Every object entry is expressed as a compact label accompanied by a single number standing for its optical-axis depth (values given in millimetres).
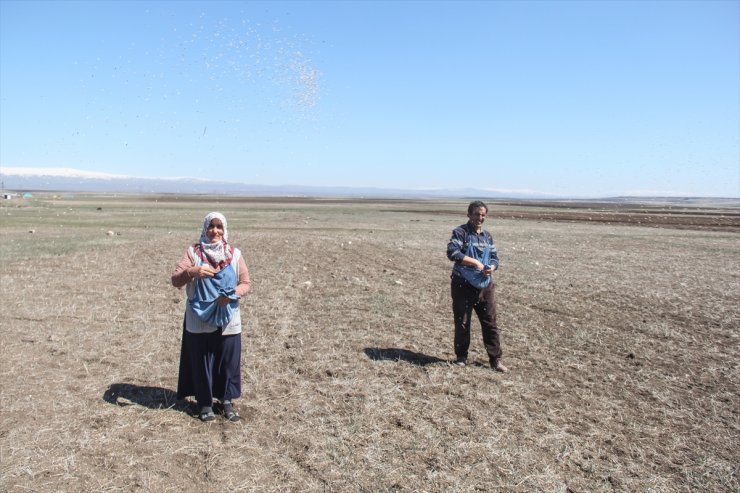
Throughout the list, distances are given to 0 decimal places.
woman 4980
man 6525
